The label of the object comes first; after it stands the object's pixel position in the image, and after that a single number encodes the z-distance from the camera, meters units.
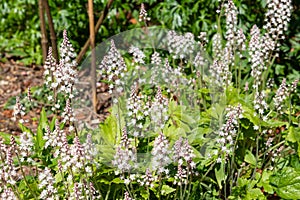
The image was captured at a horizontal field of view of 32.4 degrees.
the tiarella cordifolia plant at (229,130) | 2.89
